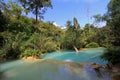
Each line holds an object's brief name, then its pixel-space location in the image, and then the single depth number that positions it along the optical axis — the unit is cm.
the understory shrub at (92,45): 1159
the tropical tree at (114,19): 510
